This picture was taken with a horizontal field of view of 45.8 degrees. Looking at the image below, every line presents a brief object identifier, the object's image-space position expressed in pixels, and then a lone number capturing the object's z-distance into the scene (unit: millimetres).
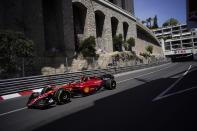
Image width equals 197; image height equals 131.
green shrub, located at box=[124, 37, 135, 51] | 49500
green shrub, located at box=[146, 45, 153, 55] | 64688
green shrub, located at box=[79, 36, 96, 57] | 30936
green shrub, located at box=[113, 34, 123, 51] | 46000
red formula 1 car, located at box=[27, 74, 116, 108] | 8203
